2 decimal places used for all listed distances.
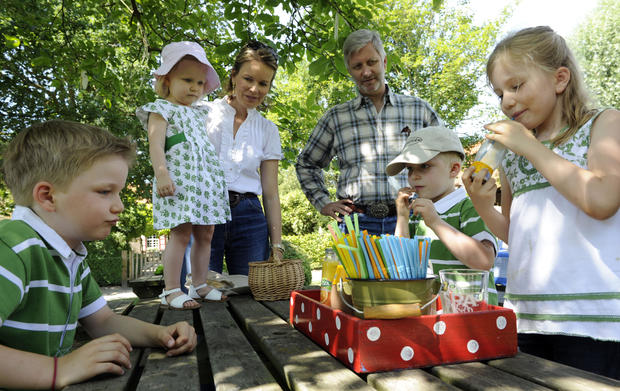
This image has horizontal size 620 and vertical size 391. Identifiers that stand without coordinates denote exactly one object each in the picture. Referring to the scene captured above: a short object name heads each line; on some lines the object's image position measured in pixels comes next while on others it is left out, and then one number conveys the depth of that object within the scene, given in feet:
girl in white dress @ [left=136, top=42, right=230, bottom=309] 8.26
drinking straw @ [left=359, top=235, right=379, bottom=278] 3.96
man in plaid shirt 10.05
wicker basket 8.04
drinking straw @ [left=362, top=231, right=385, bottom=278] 3.94
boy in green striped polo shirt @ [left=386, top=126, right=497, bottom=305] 5.82
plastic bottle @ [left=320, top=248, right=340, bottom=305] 5.27
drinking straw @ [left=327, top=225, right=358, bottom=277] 4.09
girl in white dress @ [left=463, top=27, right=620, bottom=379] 4.46
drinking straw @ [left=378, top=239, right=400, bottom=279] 3.92
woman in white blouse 9.48
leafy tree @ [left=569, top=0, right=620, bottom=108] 70.53
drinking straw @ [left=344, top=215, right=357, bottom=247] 4.10
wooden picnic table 3.36
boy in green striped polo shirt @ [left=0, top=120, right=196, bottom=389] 3.83
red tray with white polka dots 3.72
